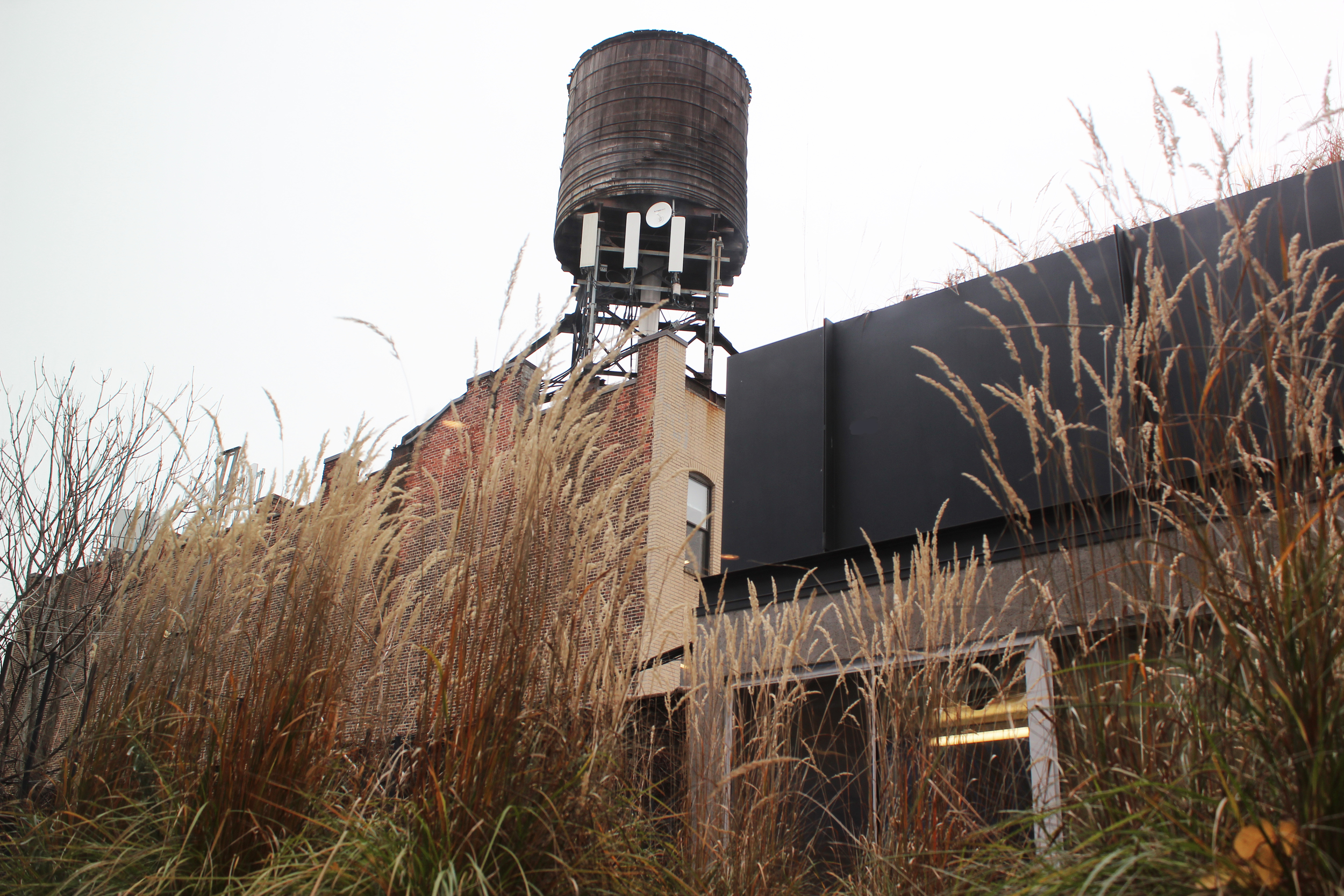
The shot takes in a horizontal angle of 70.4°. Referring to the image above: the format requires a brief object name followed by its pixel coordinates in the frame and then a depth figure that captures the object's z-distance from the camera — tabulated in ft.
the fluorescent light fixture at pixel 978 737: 8.41
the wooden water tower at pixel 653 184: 49.47
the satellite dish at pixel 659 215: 49.65
